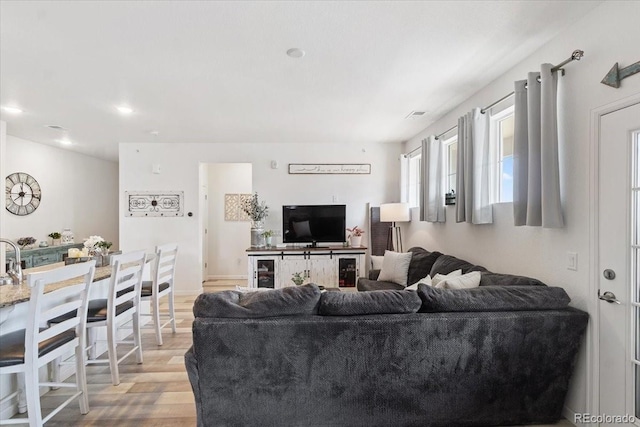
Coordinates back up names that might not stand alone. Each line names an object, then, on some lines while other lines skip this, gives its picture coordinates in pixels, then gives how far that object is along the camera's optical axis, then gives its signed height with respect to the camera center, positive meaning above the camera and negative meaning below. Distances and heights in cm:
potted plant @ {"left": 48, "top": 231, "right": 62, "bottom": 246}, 541 -43
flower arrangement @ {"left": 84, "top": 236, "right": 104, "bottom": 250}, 306 -29
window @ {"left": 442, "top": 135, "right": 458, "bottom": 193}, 378 +65
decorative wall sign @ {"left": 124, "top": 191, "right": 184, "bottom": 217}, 519 +19
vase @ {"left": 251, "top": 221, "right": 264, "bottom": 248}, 498 -36
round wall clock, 482 +34
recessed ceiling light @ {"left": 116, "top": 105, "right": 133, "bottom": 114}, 356 +125
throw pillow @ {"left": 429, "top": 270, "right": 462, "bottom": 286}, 261 -55
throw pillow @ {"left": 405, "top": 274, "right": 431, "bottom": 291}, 260 -59
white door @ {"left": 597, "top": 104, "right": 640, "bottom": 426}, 164 -29
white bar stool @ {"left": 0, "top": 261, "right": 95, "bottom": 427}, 163 -76
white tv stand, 474 -81
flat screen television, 506 -15
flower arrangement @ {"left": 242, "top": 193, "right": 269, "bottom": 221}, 505 +8
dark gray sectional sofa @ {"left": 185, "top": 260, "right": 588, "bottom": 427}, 174 -83
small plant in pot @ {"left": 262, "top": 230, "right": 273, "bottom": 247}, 502 -36
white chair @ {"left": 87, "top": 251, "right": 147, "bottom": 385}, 238 -80
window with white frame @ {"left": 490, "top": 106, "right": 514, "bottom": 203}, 276 +57
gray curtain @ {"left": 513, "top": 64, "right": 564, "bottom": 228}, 201 +42
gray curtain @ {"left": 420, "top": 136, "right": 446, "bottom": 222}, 379 +43
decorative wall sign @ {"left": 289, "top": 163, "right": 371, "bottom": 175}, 527 +80
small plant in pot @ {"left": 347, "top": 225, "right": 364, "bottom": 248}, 503 -38
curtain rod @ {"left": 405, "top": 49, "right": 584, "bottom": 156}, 187 +97
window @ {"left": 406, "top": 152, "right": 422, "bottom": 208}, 490 +57
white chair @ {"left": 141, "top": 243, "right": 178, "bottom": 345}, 317 -80
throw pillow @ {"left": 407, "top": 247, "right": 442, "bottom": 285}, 359 -62
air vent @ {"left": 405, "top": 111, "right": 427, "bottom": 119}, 374 +125
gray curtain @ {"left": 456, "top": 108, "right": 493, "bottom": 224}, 283 +42
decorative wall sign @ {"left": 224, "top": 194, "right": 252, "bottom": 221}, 626 +10
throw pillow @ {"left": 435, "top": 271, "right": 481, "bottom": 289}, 227 -52
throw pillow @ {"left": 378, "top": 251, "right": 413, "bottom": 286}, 373 -67
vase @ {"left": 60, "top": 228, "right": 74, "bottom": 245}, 556 -43
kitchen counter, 180 -51
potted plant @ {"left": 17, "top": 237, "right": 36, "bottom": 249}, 479 -44
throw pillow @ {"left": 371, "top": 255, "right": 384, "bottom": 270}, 445 -71
